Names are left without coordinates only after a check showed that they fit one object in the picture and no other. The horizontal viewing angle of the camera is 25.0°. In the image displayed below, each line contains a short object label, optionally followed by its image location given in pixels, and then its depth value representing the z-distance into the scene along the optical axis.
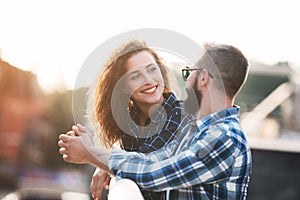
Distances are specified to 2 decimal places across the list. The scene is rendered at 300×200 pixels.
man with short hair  2.43
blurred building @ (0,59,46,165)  17.57
